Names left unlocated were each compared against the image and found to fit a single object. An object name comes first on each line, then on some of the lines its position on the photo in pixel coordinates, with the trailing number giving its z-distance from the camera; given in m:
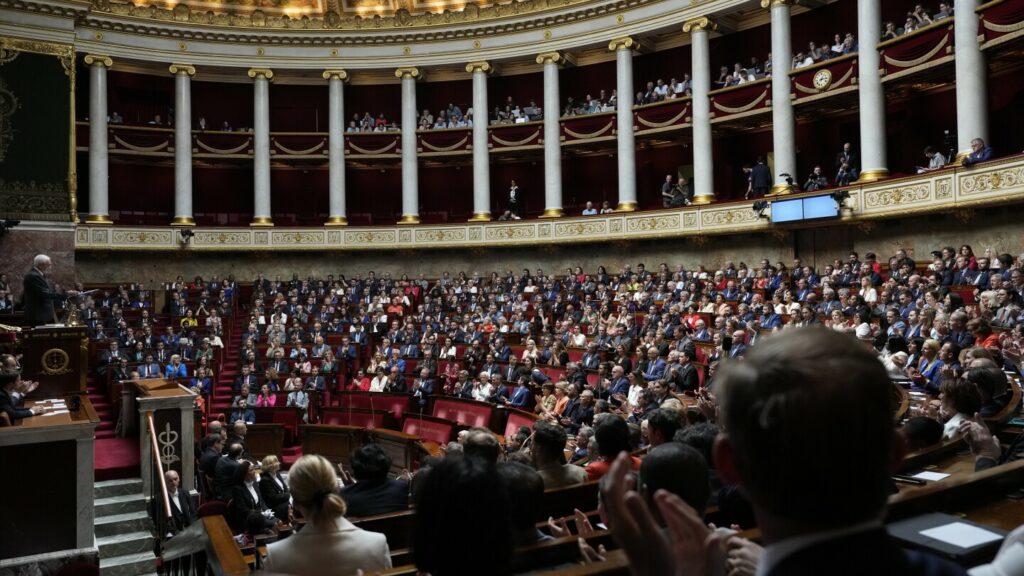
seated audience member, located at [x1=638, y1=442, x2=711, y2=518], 2.42
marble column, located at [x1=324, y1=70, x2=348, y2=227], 25.91
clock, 18.59
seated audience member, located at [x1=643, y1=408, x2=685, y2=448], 4.30
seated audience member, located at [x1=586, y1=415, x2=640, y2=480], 4.36
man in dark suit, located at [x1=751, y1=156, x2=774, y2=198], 19.16
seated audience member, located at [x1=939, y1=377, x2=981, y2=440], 4.19
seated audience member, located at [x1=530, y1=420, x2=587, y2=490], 4.34
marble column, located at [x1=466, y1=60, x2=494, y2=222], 25.06
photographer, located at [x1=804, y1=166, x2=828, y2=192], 18.23
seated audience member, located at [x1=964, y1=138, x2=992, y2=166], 14.29
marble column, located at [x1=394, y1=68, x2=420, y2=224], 25.69
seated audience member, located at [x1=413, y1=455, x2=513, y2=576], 1.62
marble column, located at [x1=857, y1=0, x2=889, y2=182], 17.42
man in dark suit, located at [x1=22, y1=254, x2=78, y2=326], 8.89
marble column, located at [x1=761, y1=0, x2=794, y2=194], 19.45
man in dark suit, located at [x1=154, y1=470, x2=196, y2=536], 7.96
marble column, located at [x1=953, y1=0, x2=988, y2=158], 14.84
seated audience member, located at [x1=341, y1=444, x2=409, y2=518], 4.30
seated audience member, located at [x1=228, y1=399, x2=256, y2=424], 13.84
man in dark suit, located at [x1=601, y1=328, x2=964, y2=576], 1.06
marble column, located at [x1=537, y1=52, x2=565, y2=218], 24.19
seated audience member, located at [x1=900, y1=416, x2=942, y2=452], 4.13
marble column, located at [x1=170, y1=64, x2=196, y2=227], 24.72
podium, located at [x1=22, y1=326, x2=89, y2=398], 8.83
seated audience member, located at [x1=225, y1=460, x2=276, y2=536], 7.29
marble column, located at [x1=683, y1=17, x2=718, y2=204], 21.19
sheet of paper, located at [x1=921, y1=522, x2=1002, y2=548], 2.19
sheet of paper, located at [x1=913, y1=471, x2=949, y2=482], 3.90
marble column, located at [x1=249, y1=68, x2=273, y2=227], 25.45
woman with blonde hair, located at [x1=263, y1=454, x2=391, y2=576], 2.81
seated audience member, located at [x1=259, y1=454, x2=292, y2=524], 7.52
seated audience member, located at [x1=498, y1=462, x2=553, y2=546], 2.89
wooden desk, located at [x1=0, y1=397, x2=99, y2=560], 6.14
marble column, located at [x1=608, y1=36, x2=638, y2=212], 22.97
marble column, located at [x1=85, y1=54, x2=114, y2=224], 23.56
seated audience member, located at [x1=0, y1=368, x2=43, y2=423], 6.39
